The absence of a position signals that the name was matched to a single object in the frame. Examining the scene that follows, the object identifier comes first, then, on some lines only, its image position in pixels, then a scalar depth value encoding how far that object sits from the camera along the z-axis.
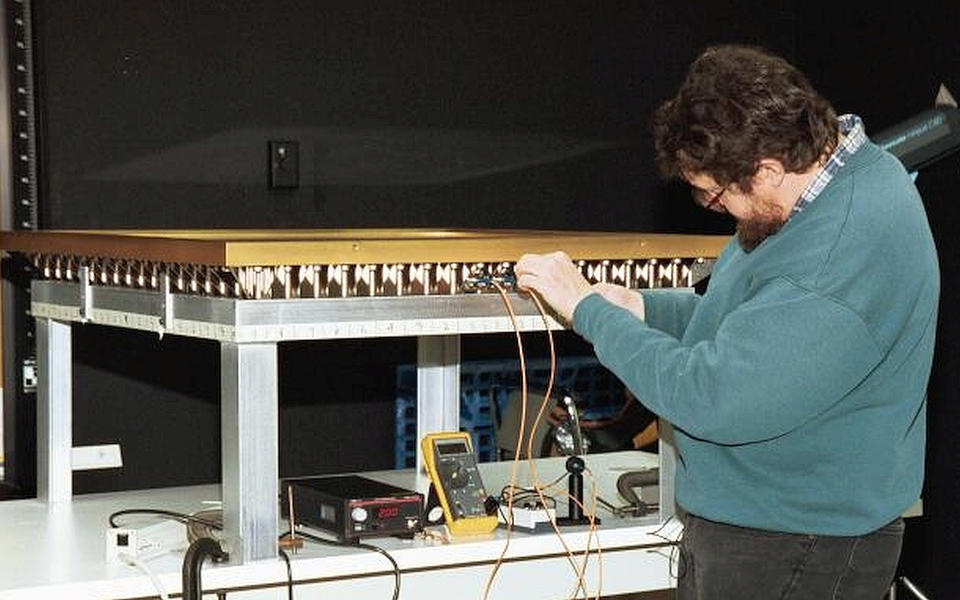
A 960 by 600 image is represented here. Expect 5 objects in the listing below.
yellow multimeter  2.43
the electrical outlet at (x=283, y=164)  4.08
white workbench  2.18
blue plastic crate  4.30
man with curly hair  1.95
